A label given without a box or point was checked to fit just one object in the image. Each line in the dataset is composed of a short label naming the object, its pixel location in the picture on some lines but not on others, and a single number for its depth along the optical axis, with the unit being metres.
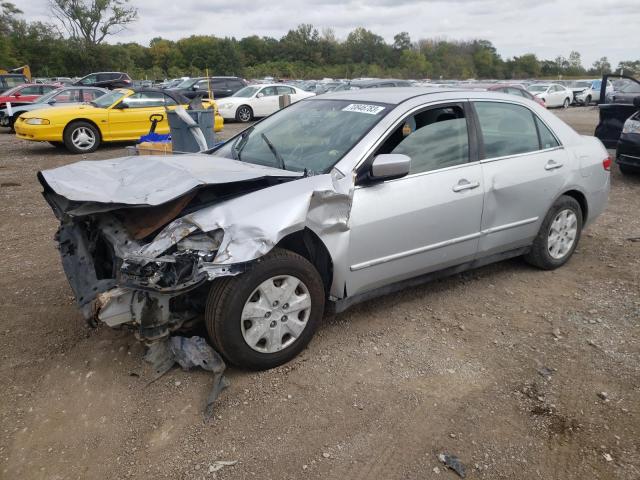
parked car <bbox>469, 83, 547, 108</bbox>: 15.76
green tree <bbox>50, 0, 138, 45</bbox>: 54.59
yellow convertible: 11.61
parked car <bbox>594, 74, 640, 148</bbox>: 9.09
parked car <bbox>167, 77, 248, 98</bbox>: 21.49
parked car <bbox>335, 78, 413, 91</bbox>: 20.08
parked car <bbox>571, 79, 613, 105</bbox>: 29.44
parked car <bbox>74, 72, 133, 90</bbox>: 25.02
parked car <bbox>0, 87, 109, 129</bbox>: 14.18
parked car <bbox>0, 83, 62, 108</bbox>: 17.28
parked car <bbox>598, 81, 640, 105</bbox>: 16.70
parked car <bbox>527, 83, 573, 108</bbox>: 27.48
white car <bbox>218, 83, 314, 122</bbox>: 18.92
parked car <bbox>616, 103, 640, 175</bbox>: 8.43
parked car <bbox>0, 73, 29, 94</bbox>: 20.12
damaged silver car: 2.88
